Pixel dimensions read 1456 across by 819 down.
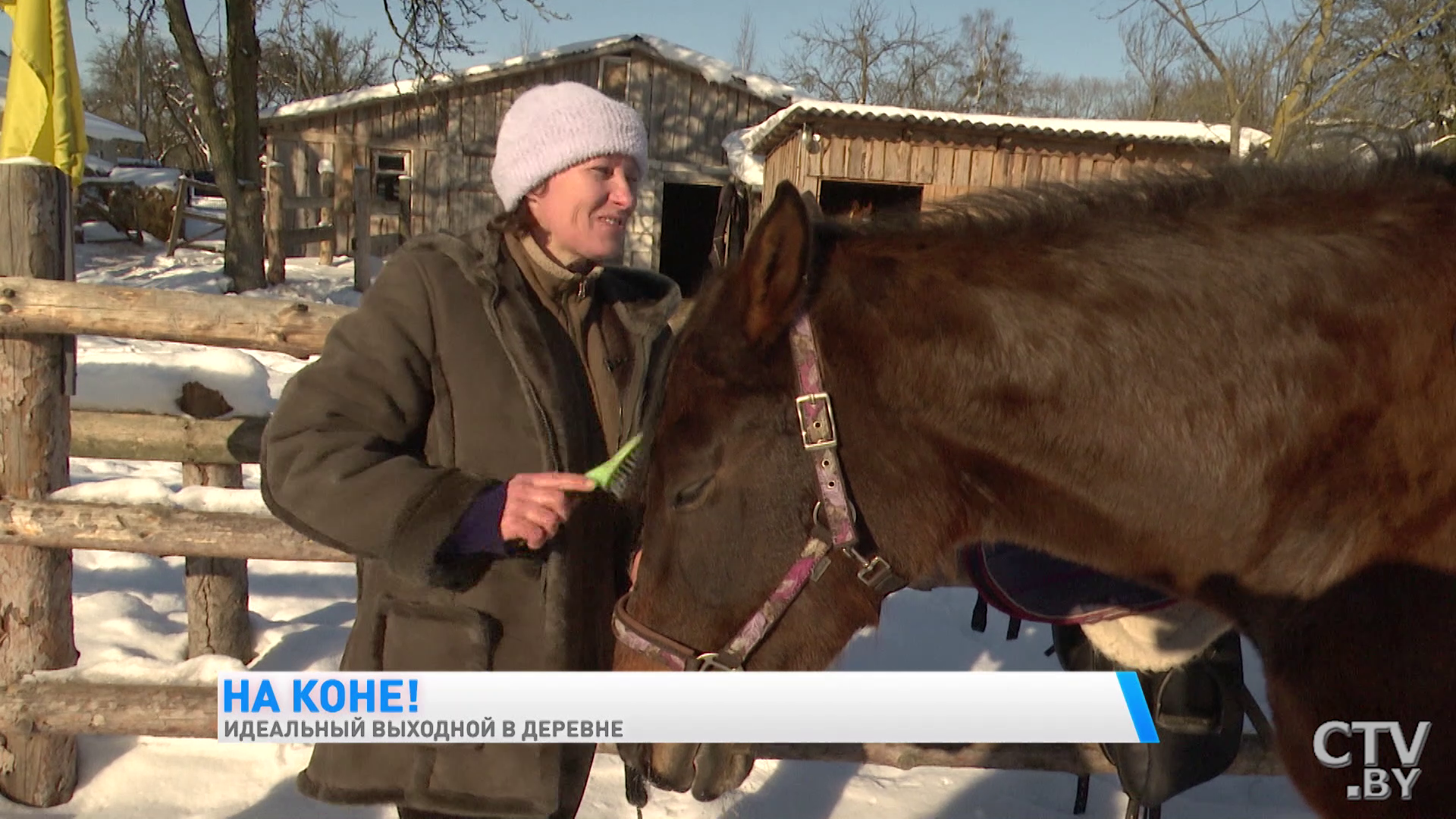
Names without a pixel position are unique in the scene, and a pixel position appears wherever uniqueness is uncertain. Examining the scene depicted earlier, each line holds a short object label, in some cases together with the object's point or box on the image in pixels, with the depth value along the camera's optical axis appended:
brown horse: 1.28
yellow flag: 3.24
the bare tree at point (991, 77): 40.94
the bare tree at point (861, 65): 39.22
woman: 1.59
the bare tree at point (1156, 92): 24.22
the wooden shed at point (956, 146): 10.94
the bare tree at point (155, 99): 39.28
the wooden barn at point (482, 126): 15.92
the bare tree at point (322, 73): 37.84
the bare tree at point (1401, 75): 8.09
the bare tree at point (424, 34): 14.05
